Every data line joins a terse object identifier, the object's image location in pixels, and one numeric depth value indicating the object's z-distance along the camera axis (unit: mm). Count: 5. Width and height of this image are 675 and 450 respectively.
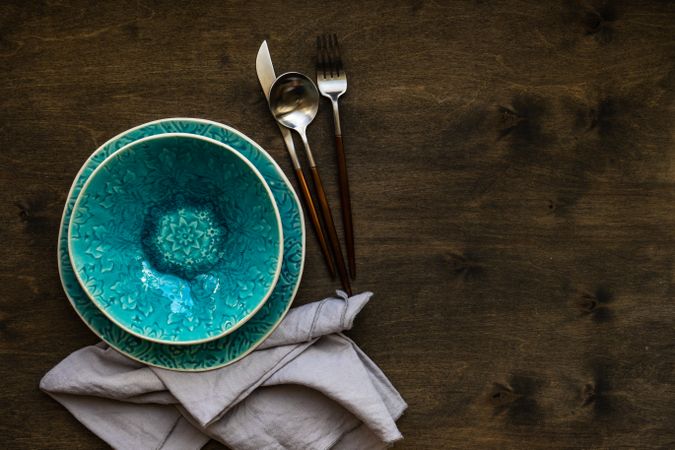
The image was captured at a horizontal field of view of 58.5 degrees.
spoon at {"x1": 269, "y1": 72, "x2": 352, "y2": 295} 791
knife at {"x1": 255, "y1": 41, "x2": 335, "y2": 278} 794
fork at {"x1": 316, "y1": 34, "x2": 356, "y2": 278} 801
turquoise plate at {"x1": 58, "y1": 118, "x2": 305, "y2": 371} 741
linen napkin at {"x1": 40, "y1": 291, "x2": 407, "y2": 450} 782
